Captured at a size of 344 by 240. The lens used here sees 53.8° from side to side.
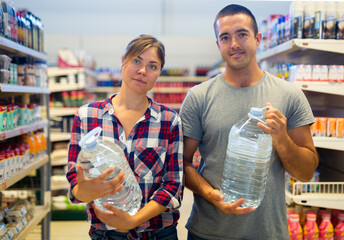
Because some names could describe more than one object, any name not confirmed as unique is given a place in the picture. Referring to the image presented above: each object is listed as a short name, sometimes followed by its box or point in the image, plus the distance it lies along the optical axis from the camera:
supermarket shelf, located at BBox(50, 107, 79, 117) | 4.91
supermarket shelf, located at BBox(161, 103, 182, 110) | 7.00
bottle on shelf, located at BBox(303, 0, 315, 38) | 2.54
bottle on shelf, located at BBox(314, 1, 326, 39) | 2.54
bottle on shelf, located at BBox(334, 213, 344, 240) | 2.56
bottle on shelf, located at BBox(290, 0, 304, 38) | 2.53
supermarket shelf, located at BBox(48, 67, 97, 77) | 4.98
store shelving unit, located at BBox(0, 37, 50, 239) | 2.37
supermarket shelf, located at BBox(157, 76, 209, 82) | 7.05
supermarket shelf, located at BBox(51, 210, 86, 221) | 4.86
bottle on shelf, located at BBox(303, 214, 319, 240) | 2.52
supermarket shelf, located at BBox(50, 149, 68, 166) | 4.90
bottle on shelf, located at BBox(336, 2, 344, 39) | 2.53
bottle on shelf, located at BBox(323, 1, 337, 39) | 2.53
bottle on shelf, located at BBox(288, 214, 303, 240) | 2.50
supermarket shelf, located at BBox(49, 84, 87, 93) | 4.90
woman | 1.50
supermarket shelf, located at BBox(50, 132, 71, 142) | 4.91
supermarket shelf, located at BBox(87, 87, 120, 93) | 6.44
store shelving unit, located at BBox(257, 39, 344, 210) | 2.48
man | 1.61
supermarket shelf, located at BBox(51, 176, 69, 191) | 4.87
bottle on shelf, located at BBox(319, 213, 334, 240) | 2.53
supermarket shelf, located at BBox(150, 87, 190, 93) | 7.00
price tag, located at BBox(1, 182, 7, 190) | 2.21
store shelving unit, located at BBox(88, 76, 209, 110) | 7.01
